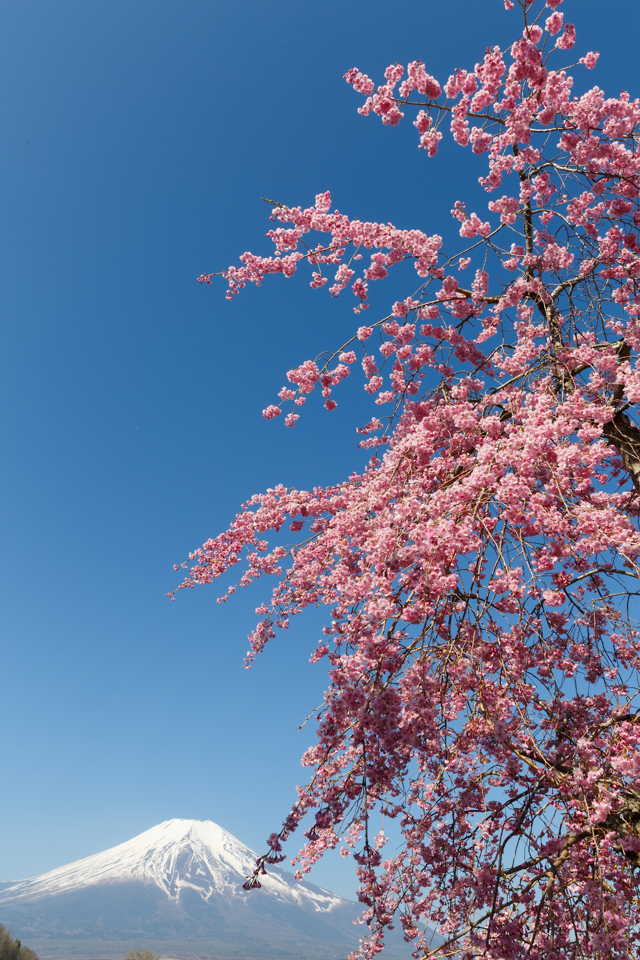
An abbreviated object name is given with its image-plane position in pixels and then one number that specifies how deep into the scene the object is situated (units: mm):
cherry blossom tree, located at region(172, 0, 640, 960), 3473
